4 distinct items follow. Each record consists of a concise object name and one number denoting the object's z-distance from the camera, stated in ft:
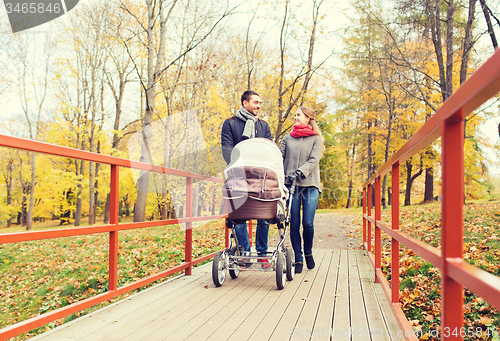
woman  13.94
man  13.29
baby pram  11.27
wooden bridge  7.93
